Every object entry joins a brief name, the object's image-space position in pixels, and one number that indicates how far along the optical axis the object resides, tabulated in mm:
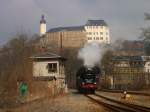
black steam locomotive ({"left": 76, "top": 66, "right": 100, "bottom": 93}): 50594
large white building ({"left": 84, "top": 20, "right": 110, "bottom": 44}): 179800
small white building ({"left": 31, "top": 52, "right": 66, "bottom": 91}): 56969
